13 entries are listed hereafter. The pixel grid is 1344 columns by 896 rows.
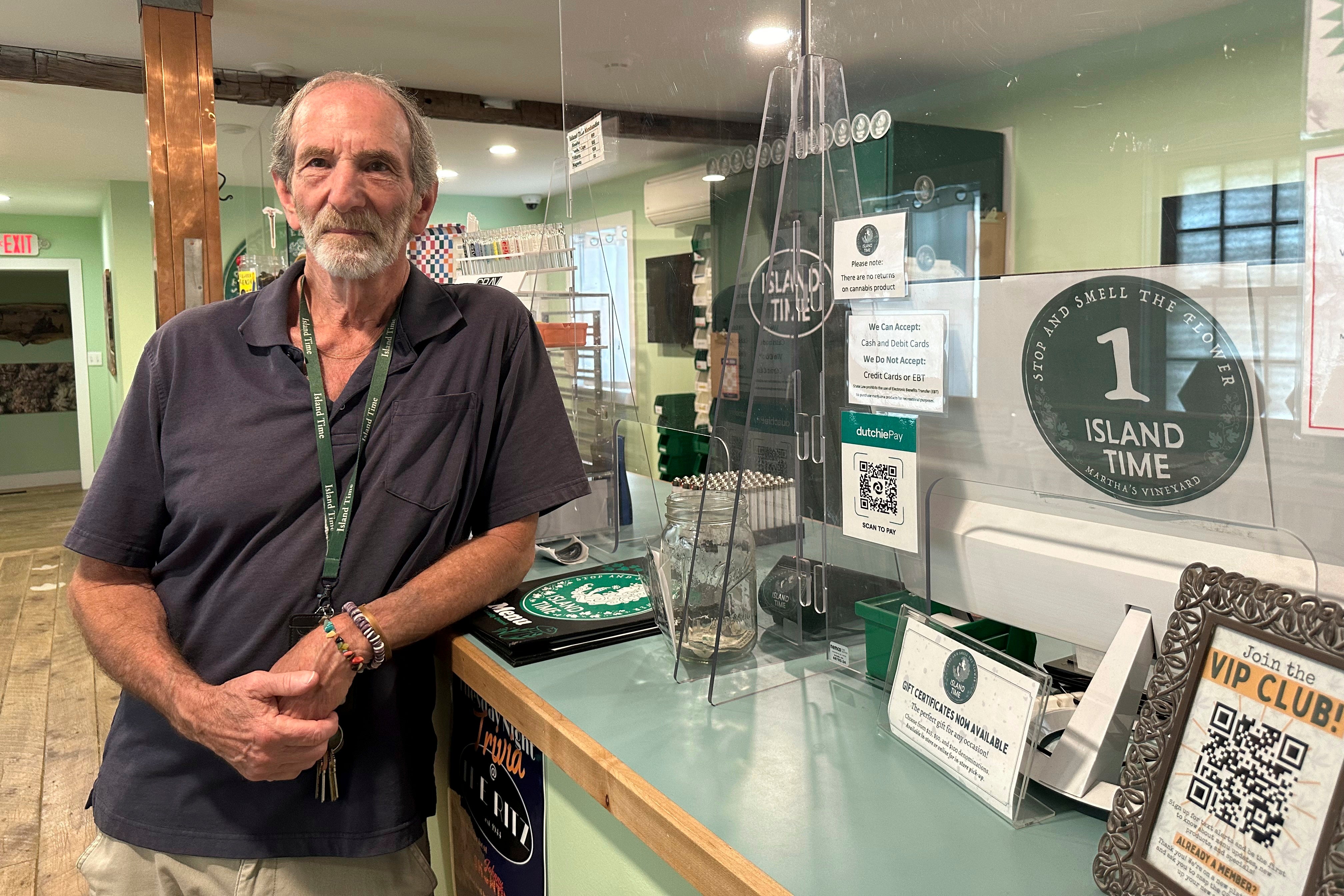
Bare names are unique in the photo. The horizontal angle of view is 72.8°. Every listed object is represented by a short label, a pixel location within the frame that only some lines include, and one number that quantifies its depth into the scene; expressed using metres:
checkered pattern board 4.50
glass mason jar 1.20
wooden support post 3.53
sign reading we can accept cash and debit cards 1.01
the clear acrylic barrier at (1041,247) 0.72
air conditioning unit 1.86
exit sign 9.17
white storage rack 2.10
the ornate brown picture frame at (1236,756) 0.58
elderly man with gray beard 1.23
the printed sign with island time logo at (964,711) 0.82
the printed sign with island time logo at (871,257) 1.05
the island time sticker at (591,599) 1.45
